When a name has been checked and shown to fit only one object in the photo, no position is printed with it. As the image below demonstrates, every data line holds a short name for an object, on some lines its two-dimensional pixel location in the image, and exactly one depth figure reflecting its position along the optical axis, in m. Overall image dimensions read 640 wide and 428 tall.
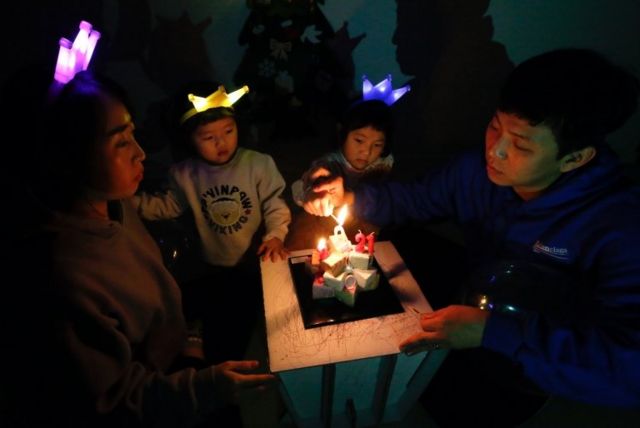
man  1.15
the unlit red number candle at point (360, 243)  1.49
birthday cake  1.41
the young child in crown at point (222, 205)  1.69
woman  0.94
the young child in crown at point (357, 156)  1.93
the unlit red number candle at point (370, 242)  1.47
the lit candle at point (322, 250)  1.47
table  1.28
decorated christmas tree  1.94
